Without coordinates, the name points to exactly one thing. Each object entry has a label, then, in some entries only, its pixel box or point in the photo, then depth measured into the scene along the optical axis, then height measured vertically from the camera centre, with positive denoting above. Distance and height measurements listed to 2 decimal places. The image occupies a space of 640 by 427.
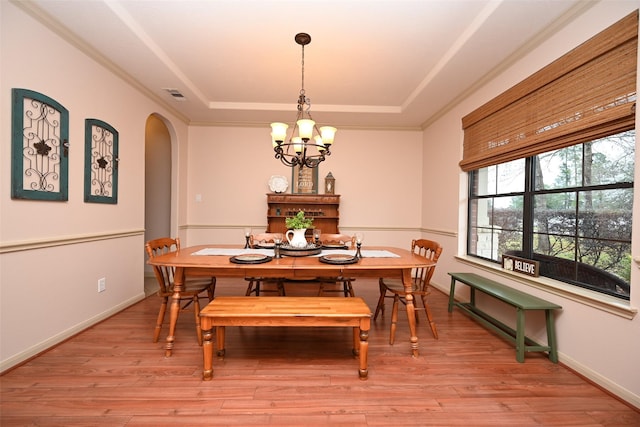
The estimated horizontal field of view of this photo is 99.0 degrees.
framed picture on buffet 4.59 +0.47
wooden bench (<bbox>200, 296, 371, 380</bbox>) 1.80 -0.72
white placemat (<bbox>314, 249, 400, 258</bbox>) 2.44 -0.40
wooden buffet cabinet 4.35 +0.02
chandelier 2.30 +0.67
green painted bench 2.05 -0.79
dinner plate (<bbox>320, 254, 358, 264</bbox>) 2.09 -0.38
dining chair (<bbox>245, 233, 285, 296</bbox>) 2.96 -0.38
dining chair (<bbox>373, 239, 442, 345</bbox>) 2.32 -0.71
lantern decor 4.53 +0.43
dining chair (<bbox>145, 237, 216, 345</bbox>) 2.27 -0.70
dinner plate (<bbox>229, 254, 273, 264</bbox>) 2.08 -0.39
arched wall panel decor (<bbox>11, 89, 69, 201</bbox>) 1.90 +0.45
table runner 2.47 -0.40
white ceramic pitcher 2.54 -0.27
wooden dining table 2.04 -0.45
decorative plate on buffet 4.56 +0.42
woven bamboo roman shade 1.67 +0.85
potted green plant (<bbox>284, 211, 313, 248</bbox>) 2.46 -0.18
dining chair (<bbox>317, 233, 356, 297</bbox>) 3.03 -0.38
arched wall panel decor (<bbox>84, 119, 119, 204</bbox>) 2.54 +0.44
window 1.74 +0.42
